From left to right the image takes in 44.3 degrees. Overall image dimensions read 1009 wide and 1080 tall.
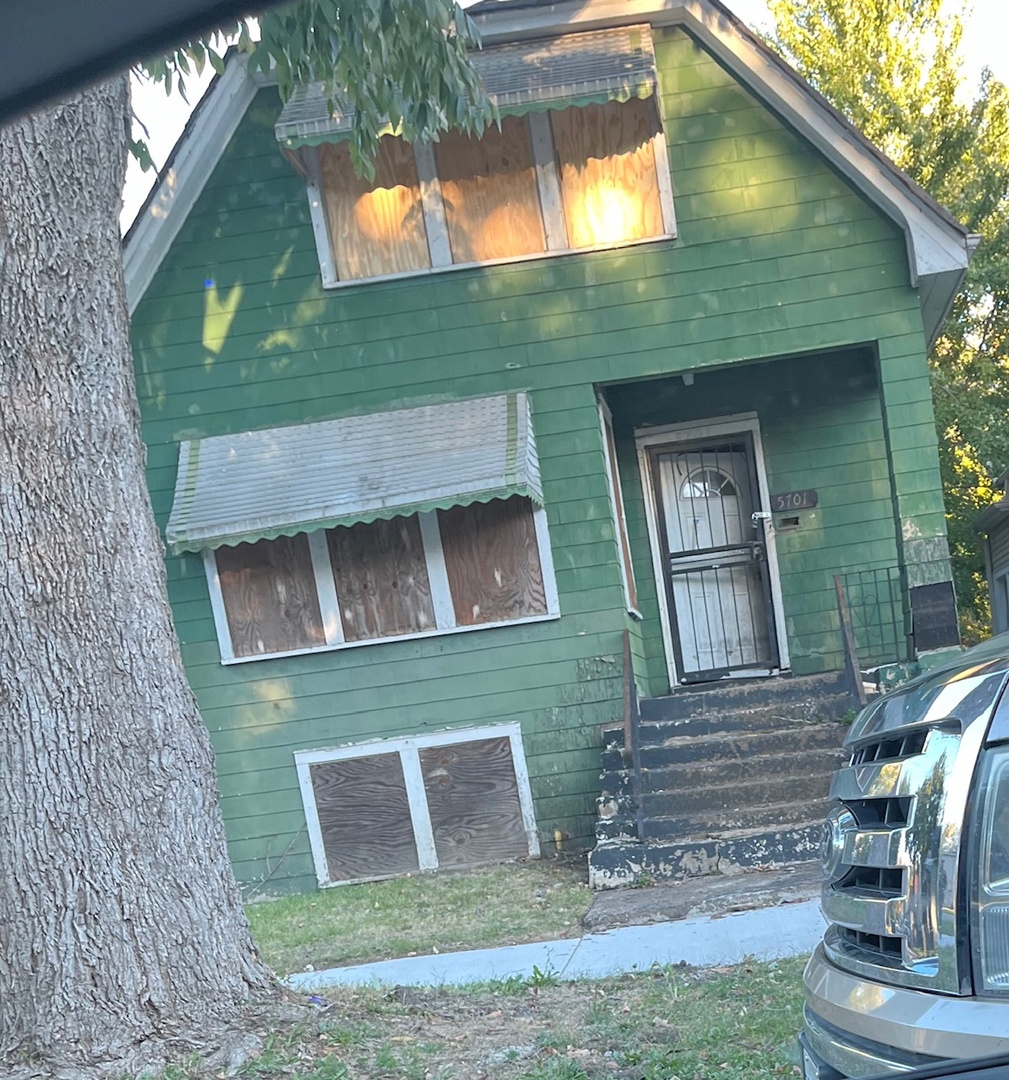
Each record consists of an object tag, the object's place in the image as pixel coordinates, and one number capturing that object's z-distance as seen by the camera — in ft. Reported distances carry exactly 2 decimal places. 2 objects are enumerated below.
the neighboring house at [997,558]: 56.54
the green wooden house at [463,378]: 32.17
